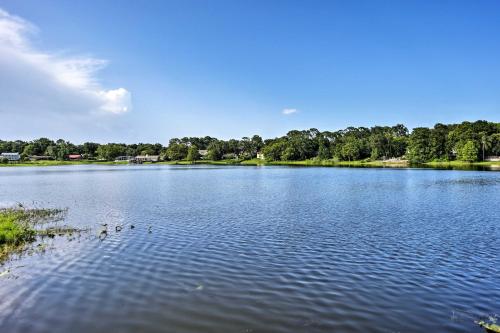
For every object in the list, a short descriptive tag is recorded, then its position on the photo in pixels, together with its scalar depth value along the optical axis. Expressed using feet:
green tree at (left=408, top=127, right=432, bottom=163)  537.24
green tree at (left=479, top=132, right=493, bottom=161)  490.49
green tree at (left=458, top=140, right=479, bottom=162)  475.72
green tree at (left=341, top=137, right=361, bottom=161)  637.30
